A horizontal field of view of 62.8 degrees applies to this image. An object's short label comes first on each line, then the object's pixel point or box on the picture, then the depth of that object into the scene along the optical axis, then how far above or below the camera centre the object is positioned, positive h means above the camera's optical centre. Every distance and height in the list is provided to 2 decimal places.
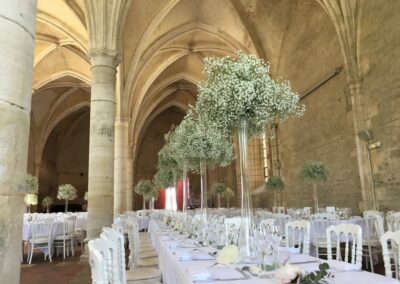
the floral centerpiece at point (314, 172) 8.79 +0.66
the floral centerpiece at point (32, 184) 13.03 +0.84
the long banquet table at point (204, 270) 1.93 -0.48
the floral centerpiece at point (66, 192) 13.04 +0.52
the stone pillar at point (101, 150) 7.46 +1.24
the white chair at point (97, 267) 1.76 -0.34
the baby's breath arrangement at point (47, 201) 18.19 +0.25
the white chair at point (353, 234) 2.69 -0.33
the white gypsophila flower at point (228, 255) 2.31 -0.39
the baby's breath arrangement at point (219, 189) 16.27 +0.55
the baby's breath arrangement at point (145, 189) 13.84 +0.56
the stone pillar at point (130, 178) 17.00 +1.31
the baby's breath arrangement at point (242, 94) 2.95 +0.95
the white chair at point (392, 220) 4.06 -0.37
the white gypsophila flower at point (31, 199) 17.63 +0.38
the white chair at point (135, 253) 4.39 -0.68
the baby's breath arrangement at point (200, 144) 5.00 +0.87
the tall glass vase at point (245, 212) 2.66 -0.11
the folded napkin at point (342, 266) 2.18 -0.47
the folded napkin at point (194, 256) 2.74 -0.47
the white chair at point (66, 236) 8.40 -0.80
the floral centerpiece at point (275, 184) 12.32 +0.53
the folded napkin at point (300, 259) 2.53 -0.48
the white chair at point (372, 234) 5.14 -0.73
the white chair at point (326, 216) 6.94 -0.41
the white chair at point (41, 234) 7.82 -0.69
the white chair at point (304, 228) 3.32 -0.33
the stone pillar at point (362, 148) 8.92 +1.31
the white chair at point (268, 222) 4.22 -0.31
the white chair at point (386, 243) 2.29 -0.35
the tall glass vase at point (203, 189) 5.32 +0.19
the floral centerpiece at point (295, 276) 1.56 -0.37
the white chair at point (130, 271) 2.93 -0.78
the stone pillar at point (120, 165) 13.49 +1.60
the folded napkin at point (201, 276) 1.98 -0.45
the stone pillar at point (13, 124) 2.16 +0.57
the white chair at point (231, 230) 3.14 -0.30
